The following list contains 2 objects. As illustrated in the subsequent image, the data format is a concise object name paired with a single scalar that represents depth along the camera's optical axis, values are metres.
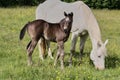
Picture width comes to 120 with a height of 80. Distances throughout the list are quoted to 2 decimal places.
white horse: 10.64
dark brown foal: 10.17
